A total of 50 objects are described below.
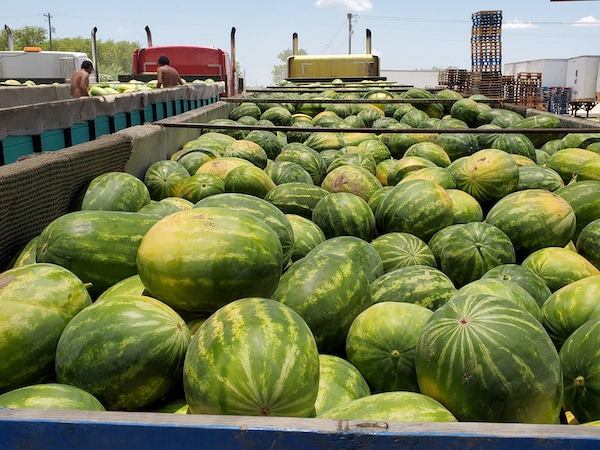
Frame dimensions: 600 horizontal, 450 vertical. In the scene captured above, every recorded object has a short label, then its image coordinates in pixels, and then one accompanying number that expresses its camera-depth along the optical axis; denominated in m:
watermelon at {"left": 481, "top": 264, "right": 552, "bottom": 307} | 2.73
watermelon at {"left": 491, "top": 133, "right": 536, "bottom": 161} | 5.33
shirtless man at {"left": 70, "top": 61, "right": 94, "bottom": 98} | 10.31
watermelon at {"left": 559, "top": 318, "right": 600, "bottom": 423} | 1.92
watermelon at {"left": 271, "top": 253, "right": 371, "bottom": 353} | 2.29
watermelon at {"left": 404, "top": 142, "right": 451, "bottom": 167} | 5.18
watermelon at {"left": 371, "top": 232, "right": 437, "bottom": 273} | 3.12
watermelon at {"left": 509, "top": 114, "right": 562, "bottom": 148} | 6.16
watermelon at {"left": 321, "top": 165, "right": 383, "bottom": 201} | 4.29
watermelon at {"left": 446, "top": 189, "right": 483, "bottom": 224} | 3.80
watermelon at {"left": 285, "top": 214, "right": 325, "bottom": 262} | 3.12
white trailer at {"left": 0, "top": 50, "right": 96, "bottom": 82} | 21.58
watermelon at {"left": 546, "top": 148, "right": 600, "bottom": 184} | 4.59
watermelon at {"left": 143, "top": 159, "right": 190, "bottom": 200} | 4.12
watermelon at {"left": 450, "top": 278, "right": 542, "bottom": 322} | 2.44
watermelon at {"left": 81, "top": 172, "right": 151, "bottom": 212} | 3.10
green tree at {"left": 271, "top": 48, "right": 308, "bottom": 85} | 140.50
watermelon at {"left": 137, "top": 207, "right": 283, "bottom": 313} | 2.08
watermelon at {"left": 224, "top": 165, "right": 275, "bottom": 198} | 3.87
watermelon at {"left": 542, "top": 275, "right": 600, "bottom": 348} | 2.36
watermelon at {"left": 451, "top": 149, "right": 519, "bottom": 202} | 4.14
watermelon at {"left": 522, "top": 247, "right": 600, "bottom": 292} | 2.96
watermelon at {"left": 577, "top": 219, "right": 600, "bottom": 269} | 3.25
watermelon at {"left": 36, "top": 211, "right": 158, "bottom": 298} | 2.38
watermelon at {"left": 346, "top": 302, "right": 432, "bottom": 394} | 2.16
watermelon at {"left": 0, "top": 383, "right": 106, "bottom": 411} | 1.69
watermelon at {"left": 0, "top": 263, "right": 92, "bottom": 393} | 1.91
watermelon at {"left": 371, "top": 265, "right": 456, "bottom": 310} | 2.62
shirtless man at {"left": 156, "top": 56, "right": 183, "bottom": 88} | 12.37
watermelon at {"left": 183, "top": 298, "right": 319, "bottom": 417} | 1.61
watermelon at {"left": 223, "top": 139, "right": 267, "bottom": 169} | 5.12
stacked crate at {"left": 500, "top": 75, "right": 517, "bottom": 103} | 26.97
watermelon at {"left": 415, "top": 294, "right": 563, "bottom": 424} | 1.74
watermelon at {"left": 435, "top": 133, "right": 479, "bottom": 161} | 5.61
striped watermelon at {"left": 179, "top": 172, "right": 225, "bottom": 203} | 3.86
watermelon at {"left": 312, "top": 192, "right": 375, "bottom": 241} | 3.49
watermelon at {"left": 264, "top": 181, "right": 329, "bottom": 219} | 3.74
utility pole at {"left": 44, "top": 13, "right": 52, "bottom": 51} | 71.41
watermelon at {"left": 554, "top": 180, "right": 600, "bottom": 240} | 3.63
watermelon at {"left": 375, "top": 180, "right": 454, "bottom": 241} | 3.53
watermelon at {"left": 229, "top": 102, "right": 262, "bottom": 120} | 8.13
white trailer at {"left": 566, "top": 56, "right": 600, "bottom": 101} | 38.88
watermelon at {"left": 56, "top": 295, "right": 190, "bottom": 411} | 1.85
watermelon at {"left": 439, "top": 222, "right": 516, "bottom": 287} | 3.08
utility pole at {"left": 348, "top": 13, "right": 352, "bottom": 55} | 76.62
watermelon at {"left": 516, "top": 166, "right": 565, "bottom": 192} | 4.25
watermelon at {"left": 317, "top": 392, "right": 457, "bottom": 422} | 1.72
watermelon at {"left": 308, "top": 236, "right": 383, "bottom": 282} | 2.89
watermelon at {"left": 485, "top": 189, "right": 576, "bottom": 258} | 3.37
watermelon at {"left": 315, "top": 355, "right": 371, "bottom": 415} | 1.97
